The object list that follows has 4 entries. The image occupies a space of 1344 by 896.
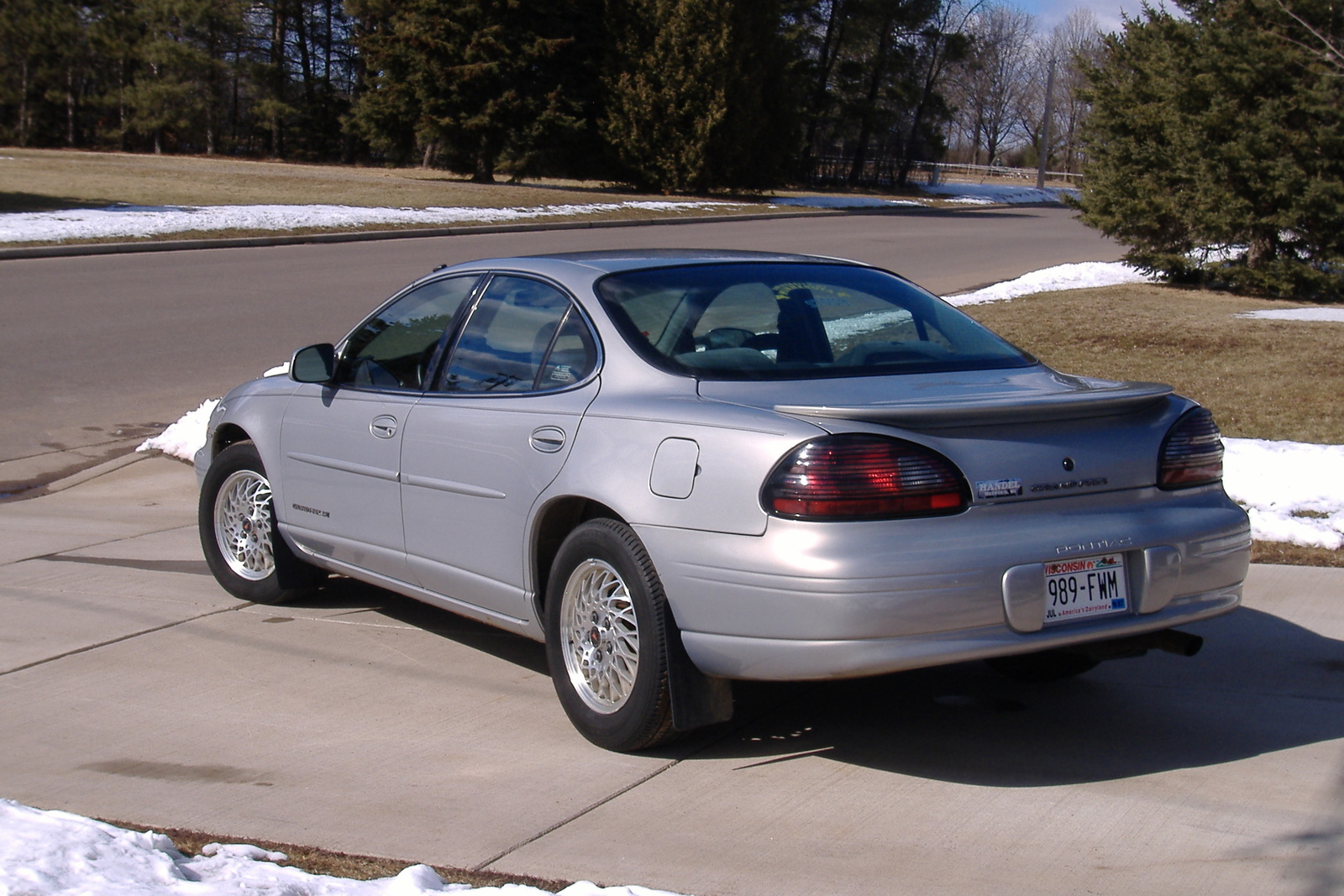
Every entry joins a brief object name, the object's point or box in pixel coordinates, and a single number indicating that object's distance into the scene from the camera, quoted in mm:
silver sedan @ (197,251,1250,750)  3768
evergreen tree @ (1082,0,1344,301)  16719
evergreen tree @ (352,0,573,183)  43000
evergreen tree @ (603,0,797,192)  43344
